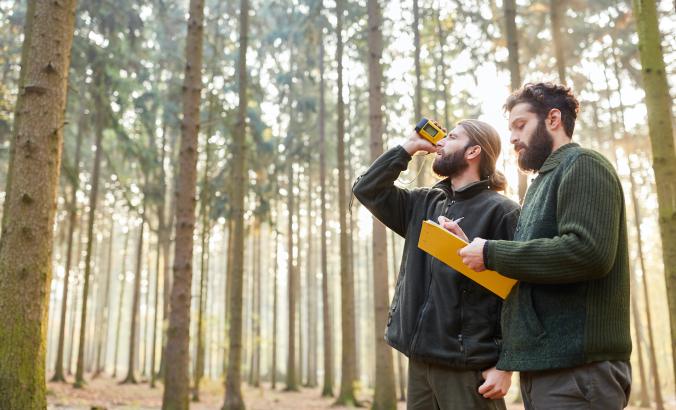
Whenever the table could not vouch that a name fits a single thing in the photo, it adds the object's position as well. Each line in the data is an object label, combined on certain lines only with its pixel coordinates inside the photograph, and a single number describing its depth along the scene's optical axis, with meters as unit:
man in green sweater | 2.12
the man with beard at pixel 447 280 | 2.73
